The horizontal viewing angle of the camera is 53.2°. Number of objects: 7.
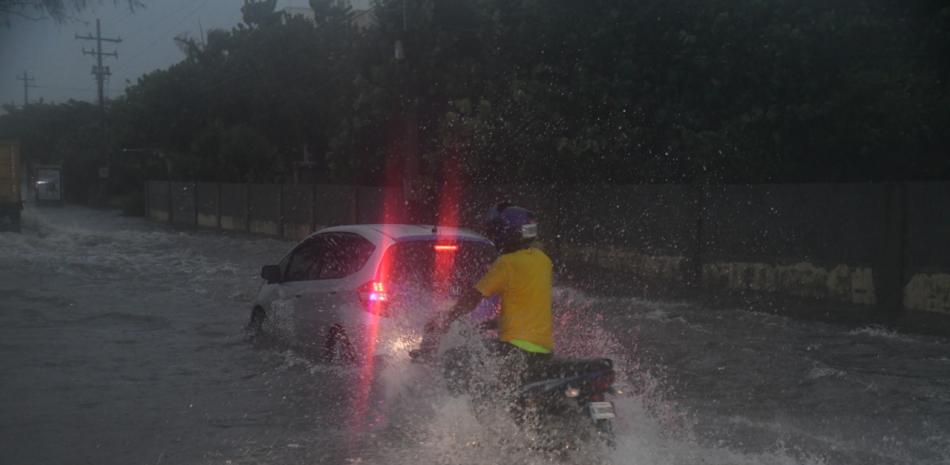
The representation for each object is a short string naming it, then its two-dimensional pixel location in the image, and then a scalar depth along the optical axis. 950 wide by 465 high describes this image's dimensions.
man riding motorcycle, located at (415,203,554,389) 5.17
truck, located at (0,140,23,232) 30.53
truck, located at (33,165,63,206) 62.53
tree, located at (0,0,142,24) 8.92
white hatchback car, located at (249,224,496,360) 7.72
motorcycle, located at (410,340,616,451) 4.91
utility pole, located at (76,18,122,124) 61.83
